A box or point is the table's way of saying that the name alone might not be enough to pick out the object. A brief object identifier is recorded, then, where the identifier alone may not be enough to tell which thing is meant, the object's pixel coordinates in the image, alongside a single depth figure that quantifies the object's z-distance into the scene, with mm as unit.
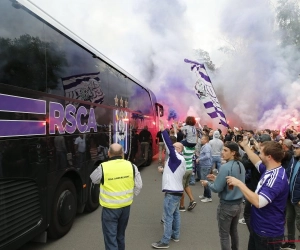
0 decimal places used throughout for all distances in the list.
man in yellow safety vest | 3172
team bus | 3205
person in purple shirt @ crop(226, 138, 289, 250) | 2332
